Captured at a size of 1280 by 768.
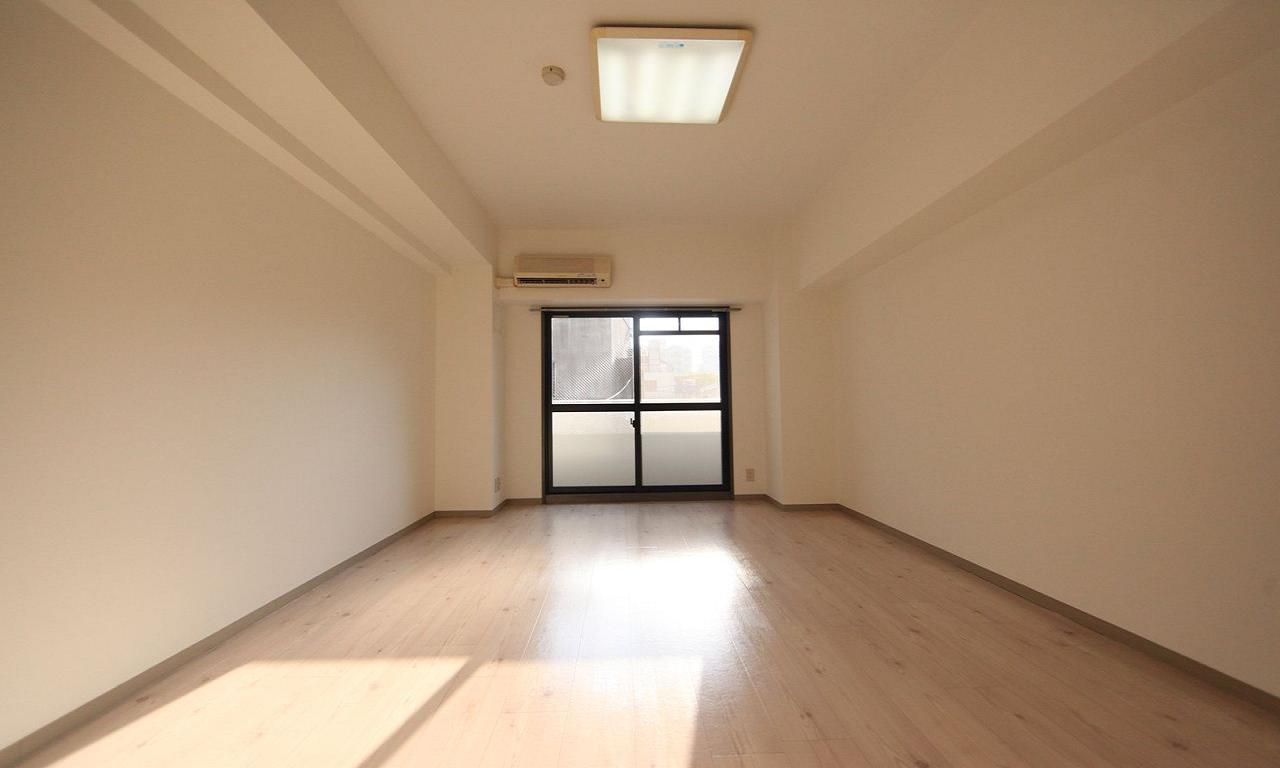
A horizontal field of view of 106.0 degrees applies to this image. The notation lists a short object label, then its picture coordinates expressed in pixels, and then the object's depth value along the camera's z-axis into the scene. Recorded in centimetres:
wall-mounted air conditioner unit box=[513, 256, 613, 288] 484
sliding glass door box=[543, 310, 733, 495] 538
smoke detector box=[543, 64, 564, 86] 265
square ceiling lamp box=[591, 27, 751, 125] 238
